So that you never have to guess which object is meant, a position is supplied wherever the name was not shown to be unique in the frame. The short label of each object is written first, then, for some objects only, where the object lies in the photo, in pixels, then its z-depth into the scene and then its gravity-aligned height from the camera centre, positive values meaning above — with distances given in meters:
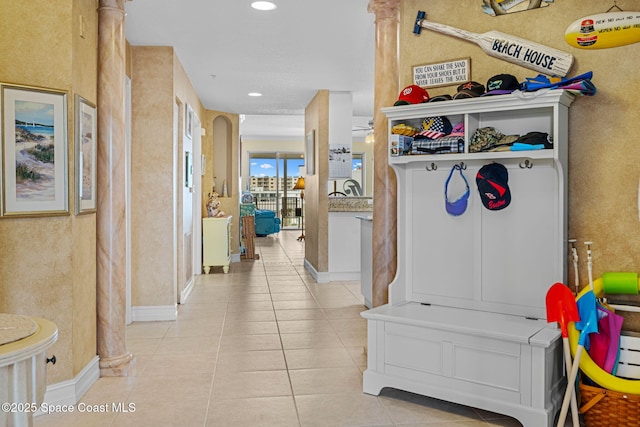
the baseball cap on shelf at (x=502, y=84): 3.02 +0.63
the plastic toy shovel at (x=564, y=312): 2.59 -0.54
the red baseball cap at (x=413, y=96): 3.34 +0.63
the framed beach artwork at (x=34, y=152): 2.87 +0.25
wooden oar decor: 3.02 +0.84
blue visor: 3.33 -0.02
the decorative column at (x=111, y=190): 3.58 +0.05
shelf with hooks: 2.83 -0.47
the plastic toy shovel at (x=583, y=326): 2.56 -0.61
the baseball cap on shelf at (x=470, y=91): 3.12 +0.61
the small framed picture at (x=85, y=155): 3.20 +0.26
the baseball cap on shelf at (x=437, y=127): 3.29 +0.43
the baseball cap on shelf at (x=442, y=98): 3.24 +0.59
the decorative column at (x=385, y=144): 3.79 +0.38
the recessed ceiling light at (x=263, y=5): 4.04 +1.43
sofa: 13.89 -0.60
